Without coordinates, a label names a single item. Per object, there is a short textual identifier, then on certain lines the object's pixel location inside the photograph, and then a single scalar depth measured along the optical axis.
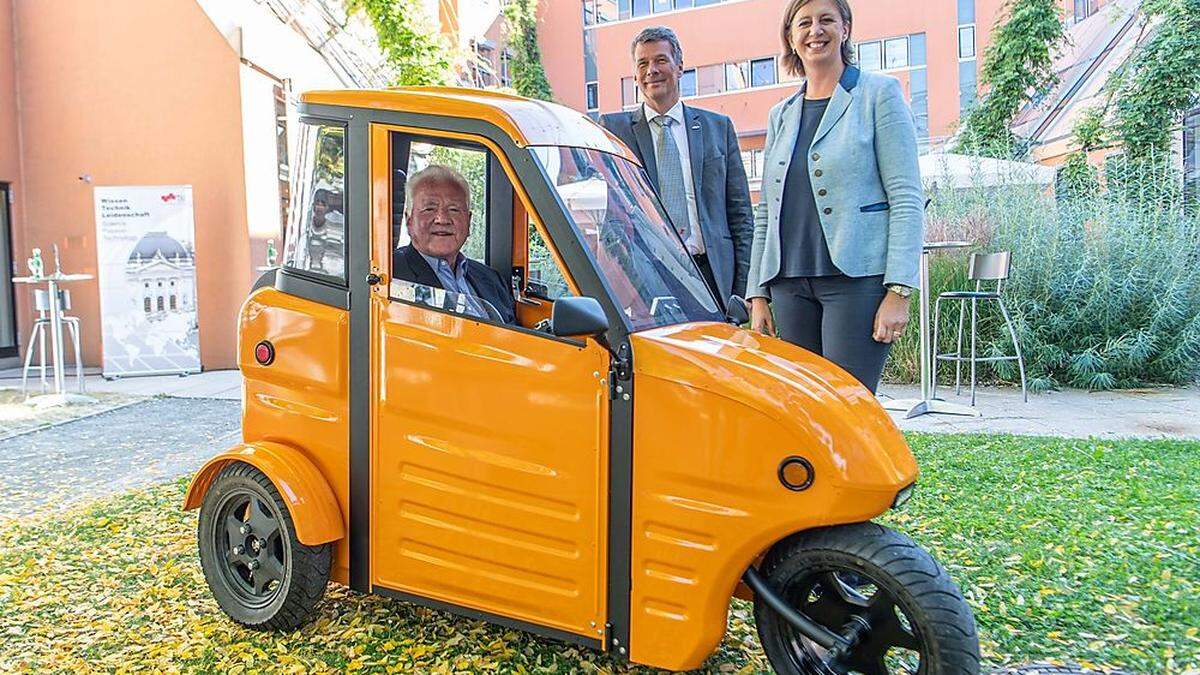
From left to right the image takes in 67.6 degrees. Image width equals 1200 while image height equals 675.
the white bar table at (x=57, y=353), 8.18
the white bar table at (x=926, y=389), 7.09
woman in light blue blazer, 2.96
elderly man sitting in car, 2.89
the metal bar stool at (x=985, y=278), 7.26
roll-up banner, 10.18
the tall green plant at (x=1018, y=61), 19.61
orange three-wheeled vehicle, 2.33
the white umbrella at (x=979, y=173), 10.38
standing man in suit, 3.83
